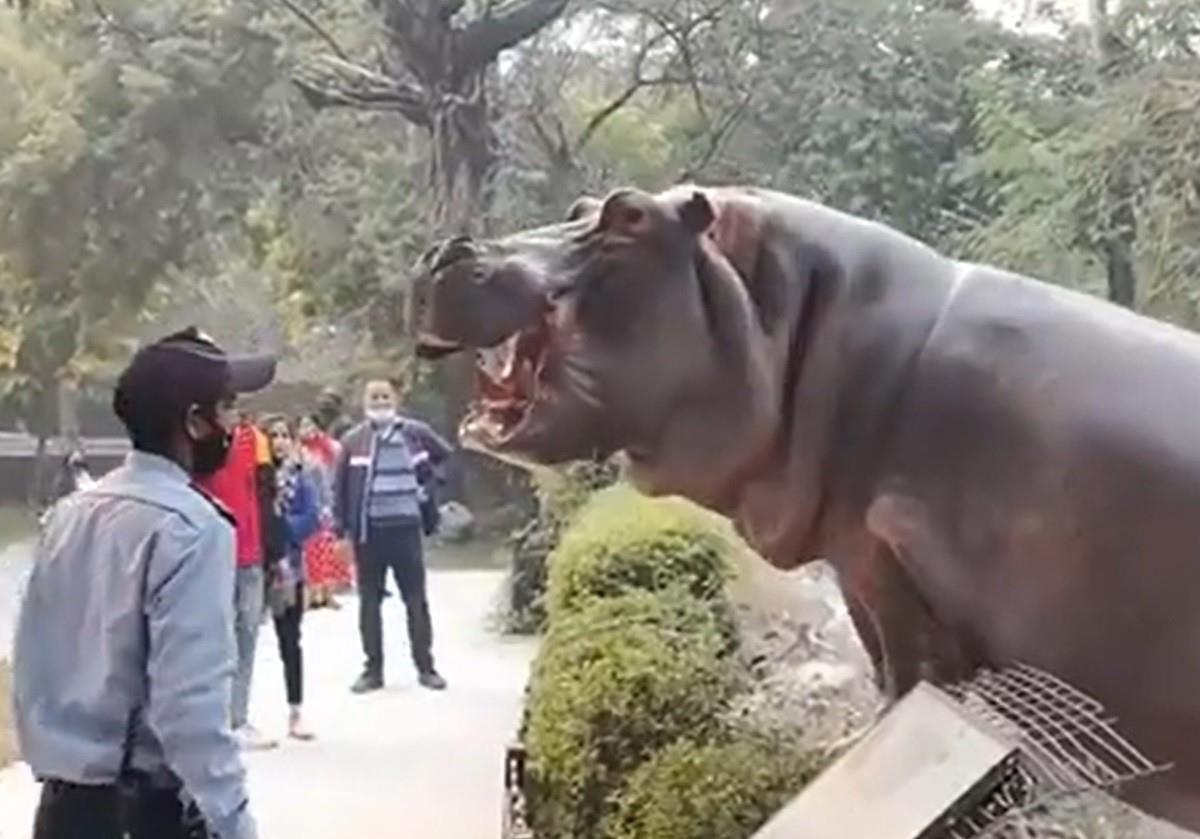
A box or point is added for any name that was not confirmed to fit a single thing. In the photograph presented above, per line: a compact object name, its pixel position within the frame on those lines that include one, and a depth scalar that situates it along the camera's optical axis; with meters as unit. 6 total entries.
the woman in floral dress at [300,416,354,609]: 11.34
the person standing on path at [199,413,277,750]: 7.23
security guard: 2.92
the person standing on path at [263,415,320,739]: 8.15
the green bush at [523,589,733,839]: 4.59
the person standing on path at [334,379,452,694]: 9.21
